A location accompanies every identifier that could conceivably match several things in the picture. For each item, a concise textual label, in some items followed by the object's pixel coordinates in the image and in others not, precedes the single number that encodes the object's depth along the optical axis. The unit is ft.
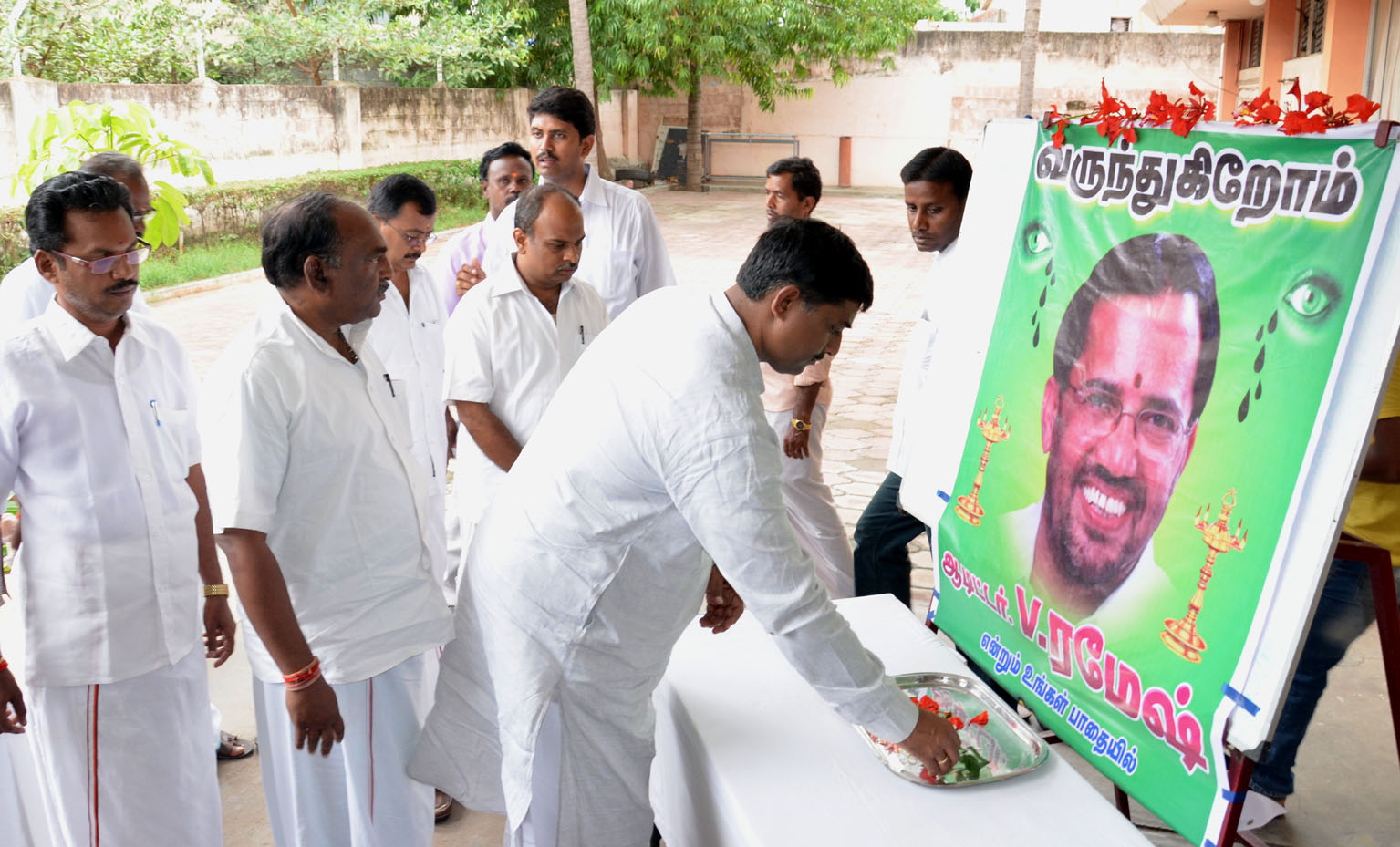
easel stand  7.31
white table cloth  6.18
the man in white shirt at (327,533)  6.68
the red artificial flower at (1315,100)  6.59
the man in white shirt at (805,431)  13.16
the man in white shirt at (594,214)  13.17
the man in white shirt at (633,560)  5.97
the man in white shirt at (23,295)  9.00
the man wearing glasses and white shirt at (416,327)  10.88
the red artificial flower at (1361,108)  6.40
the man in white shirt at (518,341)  10.22
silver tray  6.69
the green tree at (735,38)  61.93
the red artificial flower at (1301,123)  6.45
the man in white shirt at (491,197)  14.05
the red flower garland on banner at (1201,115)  6.50
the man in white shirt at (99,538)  7.54
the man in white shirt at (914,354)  11.37
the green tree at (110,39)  41.73
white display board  5.99
